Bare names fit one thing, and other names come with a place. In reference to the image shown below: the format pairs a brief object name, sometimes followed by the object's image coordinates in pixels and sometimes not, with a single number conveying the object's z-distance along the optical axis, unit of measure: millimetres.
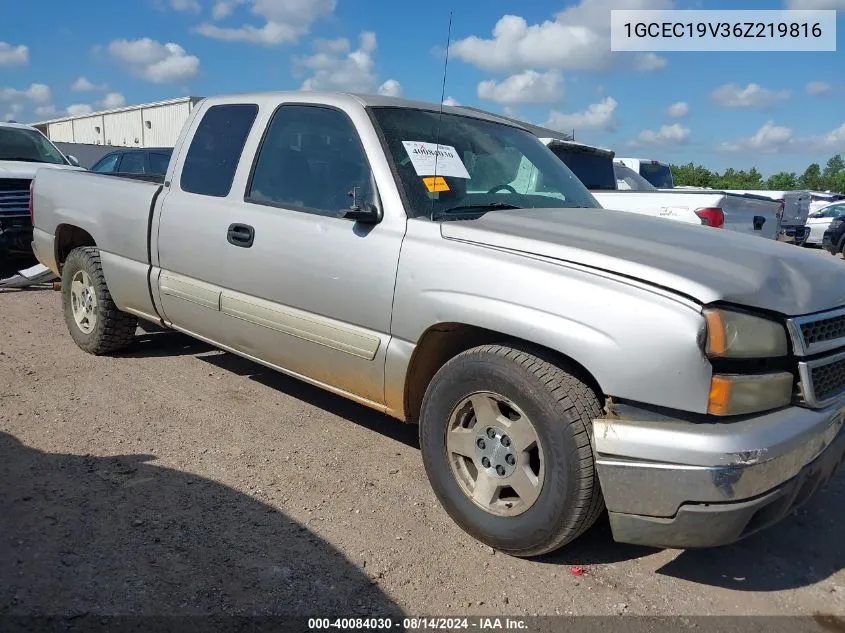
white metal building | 27703
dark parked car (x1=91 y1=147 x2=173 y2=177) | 11420
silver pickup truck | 2385
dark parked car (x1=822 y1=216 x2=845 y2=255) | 16469
